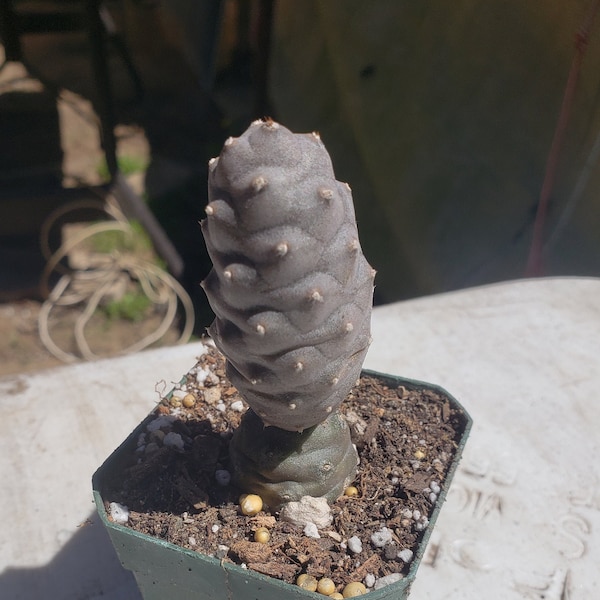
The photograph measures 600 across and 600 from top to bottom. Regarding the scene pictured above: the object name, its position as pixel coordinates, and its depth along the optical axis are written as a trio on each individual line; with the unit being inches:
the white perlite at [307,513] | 6.7
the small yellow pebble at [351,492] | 7.1
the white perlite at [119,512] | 6.4
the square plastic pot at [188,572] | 5.8
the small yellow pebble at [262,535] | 6.4
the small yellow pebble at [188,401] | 8.0
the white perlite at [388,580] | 6.0
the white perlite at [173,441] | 7.3
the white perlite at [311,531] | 6.6
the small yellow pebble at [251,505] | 6.7
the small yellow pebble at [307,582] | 6.0
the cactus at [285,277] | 5.0
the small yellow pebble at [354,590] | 6.0
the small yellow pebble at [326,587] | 6.0
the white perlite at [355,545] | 6.4
